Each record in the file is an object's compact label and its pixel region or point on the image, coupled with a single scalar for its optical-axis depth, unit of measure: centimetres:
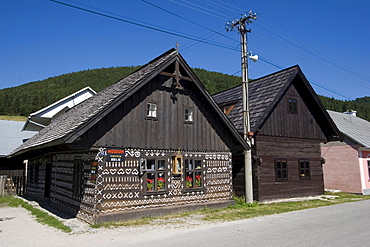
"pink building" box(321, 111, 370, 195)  2211
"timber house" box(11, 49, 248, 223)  1138
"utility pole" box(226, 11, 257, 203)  1516
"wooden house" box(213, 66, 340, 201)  1767
